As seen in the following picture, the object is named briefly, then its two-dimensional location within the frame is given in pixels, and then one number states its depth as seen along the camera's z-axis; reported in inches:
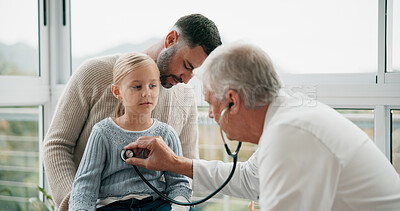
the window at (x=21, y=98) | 82.0
